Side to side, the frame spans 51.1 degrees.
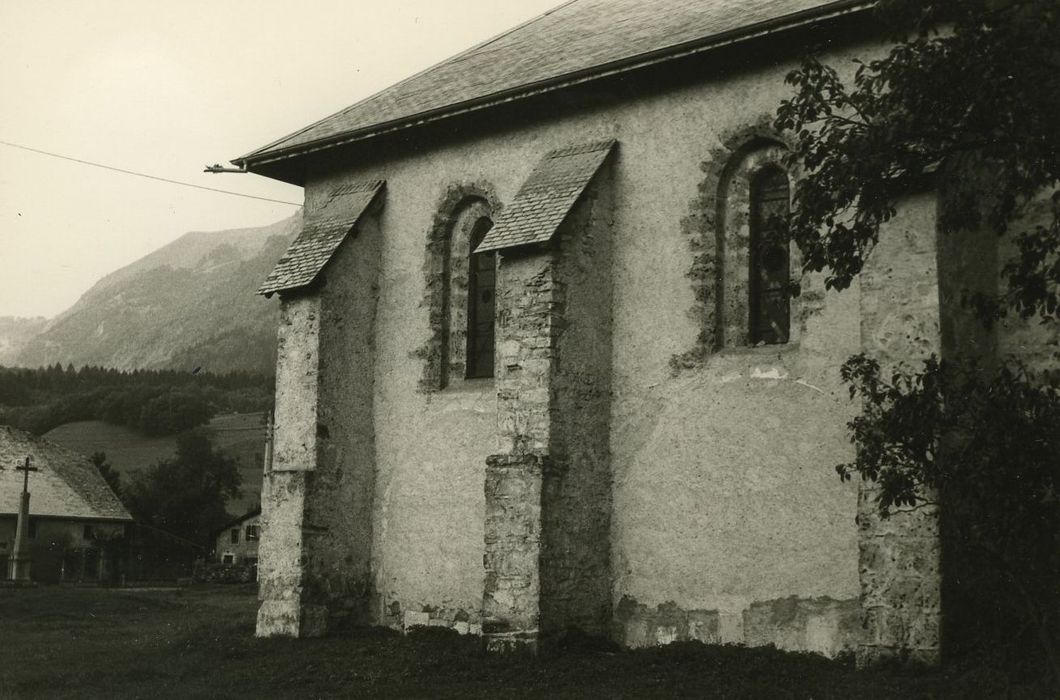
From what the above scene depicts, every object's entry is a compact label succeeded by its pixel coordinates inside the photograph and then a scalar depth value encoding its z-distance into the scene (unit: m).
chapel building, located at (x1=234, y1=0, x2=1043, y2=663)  11.75
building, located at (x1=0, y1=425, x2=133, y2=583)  42.06
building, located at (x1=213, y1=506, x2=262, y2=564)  52.09
